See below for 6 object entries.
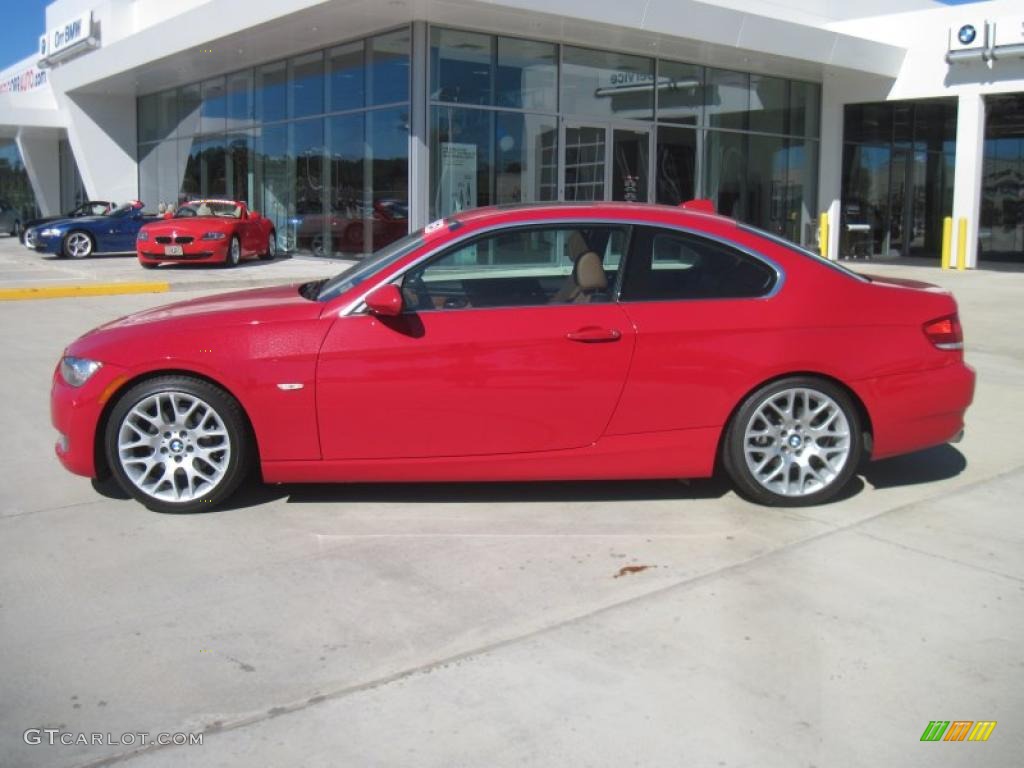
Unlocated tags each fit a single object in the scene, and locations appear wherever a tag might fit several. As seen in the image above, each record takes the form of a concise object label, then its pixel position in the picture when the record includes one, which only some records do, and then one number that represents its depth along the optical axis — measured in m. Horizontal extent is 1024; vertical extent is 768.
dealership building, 18.48
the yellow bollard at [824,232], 24.75
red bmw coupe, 5.05
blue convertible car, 22.05
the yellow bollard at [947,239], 21.92
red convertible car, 19.05
